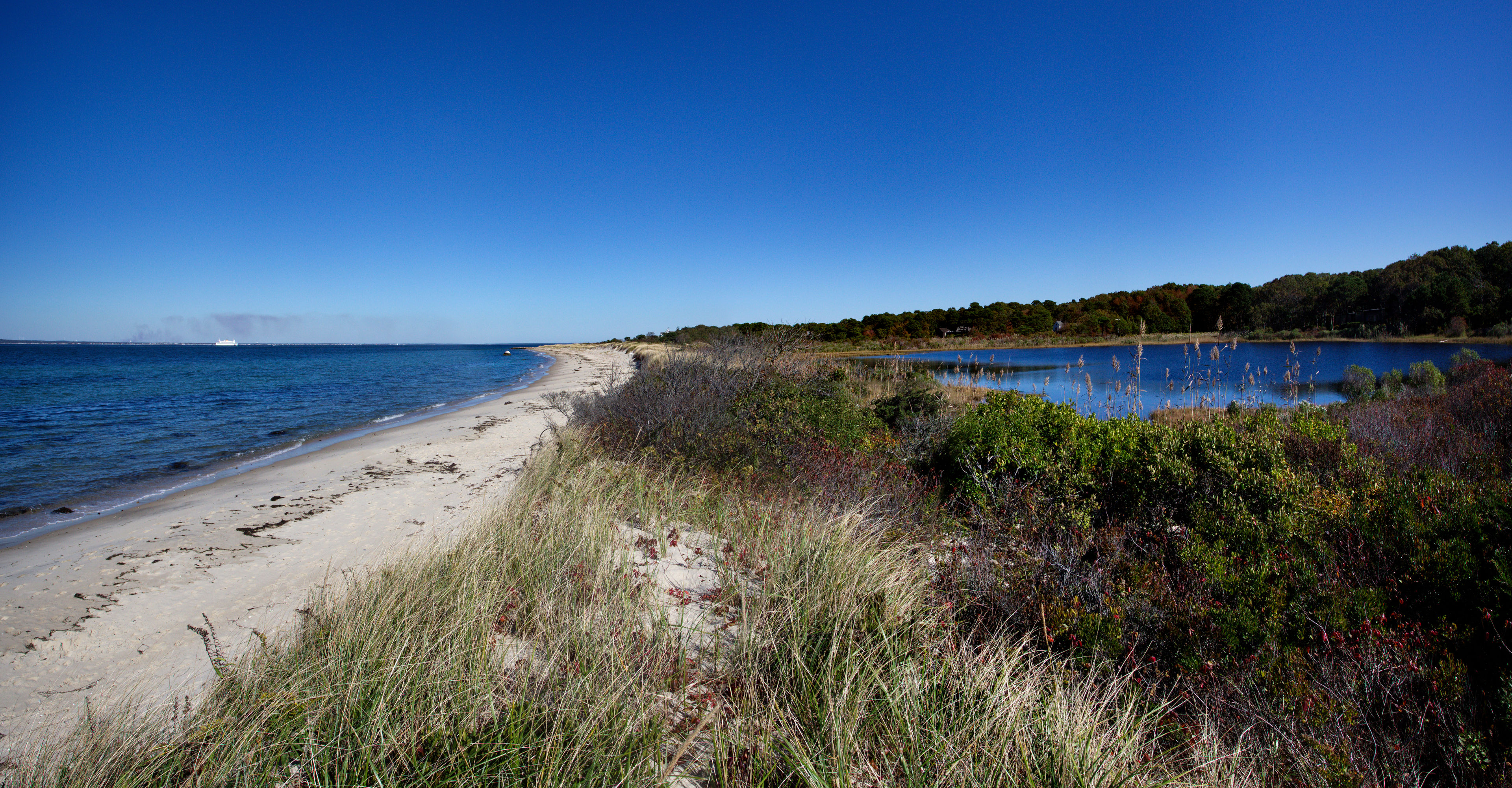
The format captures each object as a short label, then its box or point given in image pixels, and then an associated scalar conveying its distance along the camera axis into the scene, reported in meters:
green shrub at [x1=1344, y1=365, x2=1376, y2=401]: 12.55
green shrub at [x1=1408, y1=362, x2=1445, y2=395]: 11.55
